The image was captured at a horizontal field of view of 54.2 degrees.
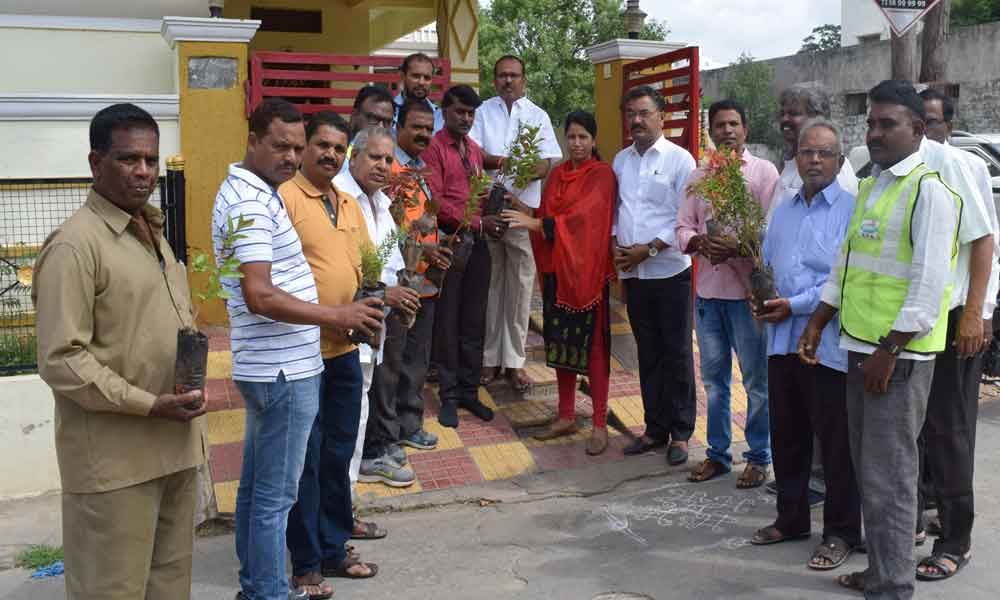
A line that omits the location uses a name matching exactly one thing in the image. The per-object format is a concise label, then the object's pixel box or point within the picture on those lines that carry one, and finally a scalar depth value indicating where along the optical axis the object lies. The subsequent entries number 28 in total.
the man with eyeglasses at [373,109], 5.73
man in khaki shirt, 2.85
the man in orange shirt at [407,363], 5.44
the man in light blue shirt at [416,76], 6.52
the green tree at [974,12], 32.16
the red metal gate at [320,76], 7.47
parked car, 12.91
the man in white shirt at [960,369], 4.20
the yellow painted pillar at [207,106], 7.30
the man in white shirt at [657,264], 5.96
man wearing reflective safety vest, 3.86
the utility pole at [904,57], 9.11
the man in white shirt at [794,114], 5.25
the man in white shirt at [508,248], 6.86
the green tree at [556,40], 28.72
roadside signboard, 7.66
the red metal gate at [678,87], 7.66
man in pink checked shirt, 5.62
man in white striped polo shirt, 3.63
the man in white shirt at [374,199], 4.62
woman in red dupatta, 6.14
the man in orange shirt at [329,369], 4.04
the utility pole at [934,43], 11.08
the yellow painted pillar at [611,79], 8.72
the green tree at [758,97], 26.50
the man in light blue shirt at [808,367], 4.59
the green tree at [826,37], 44.78
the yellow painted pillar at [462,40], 10.59
